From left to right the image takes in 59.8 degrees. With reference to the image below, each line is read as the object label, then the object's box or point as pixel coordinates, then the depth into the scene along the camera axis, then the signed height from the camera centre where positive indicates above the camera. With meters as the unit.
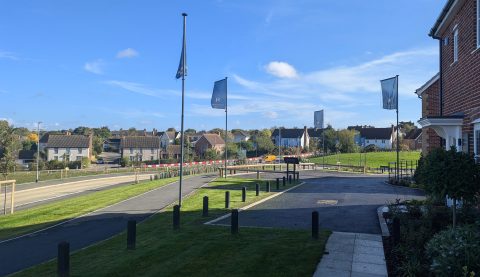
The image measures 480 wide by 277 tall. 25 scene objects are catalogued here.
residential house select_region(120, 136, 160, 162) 115.19 +0.33
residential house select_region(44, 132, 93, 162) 107.56 +0.41
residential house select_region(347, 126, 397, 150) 136.00 +5.34
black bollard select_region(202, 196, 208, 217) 16.11 -2.20
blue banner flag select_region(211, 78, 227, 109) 30.05 +3.99
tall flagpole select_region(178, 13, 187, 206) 17.69 +3.80
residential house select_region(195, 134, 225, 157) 117.38 +1.83
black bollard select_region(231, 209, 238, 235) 12.10 -2.11
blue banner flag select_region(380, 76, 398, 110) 29.38 +4.23
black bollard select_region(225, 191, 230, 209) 18.42 -2.30
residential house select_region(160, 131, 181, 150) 134.93 +3.51
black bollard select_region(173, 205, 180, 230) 13.73 -2.27
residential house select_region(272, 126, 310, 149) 138.75 +4.69
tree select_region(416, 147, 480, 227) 8.70 -0.48
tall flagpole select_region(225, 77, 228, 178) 30.01 +4.09
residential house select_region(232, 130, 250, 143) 154.12 +5.46
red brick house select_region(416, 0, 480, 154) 11.97 +2.63
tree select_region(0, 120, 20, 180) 57.97 -0.18
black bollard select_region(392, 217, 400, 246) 10.44 -1.96
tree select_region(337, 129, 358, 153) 101.75 +2.16
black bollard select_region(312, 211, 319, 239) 11.34 -2.02
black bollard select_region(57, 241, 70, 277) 8.95 -2.41
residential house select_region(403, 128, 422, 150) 121.11 +3.77
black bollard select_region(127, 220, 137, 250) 11.49 -2.35
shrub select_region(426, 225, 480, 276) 6.42 -1.61
